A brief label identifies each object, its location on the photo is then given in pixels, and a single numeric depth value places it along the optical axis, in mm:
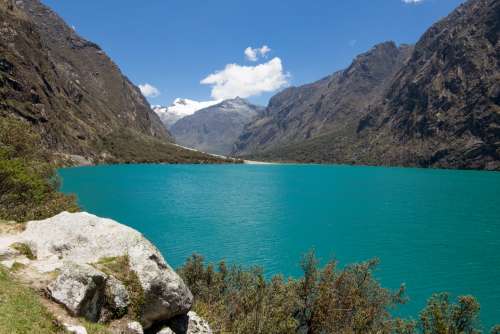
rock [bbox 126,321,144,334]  17689
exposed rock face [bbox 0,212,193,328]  16875
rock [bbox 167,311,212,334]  21517
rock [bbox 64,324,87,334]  14964
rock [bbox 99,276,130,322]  17953
